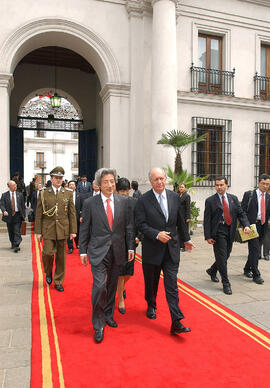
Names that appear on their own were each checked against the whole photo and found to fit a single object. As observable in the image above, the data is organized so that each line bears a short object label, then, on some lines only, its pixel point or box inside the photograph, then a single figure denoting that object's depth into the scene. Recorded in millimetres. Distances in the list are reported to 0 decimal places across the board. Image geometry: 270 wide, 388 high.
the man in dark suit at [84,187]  10359
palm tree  10328
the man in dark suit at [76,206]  8091
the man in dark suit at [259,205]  6208
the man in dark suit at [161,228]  3754
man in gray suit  3615
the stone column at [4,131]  11148
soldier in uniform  5219
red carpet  2768
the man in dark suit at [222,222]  5164
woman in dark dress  4242
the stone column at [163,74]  11547
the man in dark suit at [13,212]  8141
